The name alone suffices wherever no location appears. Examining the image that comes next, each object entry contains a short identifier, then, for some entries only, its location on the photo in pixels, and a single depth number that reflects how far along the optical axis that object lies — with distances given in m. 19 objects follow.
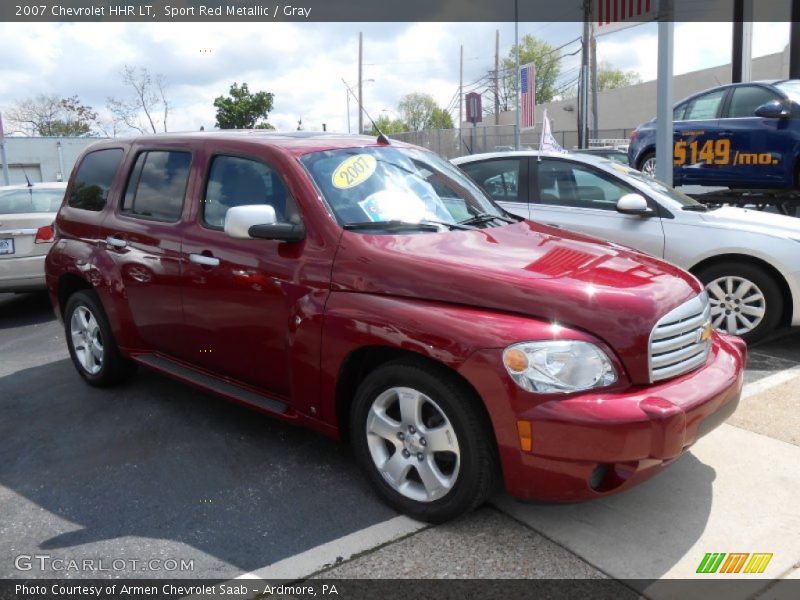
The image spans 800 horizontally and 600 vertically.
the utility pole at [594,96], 32.66
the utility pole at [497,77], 58.21
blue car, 8.15
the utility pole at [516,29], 27.70
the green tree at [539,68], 71.19
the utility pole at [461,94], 51.32
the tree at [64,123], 55.41
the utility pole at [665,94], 8.20
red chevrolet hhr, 2.86
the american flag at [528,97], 26.39
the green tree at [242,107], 31.95
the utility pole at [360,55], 47.96
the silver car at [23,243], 7.80
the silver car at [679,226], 5.71
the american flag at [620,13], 12.55
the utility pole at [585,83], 23.67
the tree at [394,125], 78.76
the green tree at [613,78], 83.88
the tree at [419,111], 89.50
